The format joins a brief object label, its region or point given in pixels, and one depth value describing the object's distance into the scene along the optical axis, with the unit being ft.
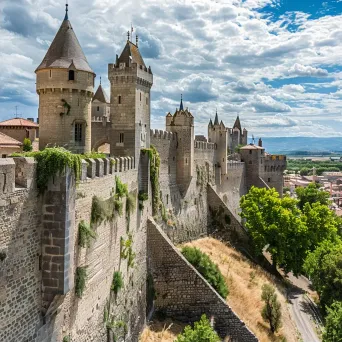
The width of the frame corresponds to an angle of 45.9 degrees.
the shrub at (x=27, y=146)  100.27
